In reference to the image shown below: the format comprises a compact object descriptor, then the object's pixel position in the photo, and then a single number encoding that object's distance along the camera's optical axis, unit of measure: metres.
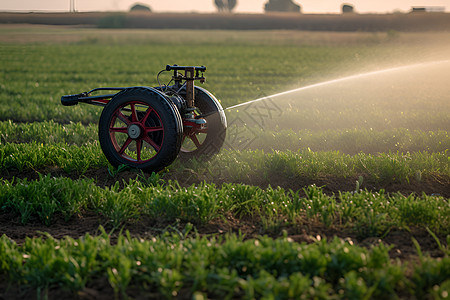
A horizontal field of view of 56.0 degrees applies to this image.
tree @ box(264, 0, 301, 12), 138.25
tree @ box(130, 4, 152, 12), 126.19
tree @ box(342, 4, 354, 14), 112.00
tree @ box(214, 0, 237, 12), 144.39
